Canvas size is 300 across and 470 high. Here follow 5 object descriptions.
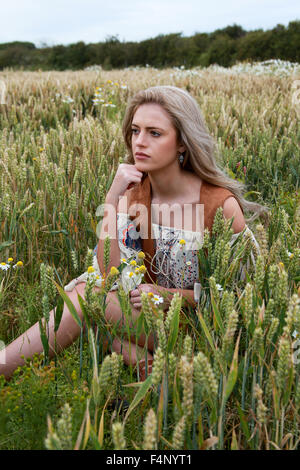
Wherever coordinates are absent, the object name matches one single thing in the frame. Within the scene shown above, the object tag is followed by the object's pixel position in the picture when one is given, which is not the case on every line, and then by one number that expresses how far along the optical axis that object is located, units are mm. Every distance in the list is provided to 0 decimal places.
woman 1969
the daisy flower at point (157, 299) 1506
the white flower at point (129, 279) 1647
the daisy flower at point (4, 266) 1818
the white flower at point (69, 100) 5169
